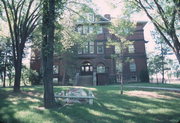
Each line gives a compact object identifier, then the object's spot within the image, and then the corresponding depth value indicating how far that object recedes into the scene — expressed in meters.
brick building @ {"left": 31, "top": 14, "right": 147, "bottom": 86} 25.41
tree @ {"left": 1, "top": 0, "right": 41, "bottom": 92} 11.53
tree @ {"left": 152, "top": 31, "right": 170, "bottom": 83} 24.52
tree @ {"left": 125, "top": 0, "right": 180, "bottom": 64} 9.44
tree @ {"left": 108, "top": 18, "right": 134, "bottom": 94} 11.34
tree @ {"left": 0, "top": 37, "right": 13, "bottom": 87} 20.38
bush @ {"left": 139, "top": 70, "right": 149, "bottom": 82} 24.43
